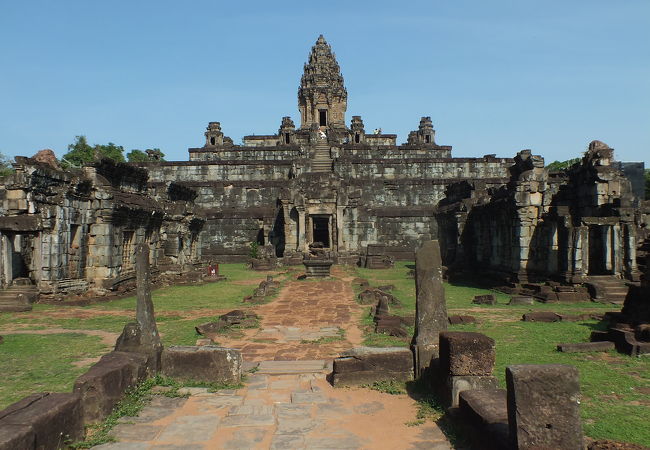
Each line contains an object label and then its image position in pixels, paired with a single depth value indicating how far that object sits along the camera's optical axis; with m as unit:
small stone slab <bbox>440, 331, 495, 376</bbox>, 5.56
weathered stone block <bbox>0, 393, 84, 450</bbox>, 3.98
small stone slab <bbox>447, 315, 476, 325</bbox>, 10.77
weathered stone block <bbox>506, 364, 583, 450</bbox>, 3.82
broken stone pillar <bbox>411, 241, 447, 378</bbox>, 6.81
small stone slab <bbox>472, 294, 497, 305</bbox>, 14.00
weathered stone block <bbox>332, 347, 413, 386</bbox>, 6.69
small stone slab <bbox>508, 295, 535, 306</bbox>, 13.97
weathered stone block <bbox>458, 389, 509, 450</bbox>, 4.20
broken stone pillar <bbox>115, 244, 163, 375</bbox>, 6.86
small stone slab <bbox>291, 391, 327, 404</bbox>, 6.07
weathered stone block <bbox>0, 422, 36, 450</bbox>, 3.72
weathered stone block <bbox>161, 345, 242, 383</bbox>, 6.77
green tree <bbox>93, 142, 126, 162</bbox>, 54.01
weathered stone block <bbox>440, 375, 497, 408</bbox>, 5.49
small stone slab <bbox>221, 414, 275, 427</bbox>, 5.32
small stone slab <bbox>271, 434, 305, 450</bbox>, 4.75
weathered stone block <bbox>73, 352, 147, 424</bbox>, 5.26
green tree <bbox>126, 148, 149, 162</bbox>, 59.88
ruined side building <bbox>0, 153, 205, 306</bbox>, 14.49
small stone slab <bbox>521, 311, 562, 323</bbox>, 11.02
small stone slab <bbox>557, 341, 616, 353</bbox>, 8.17
